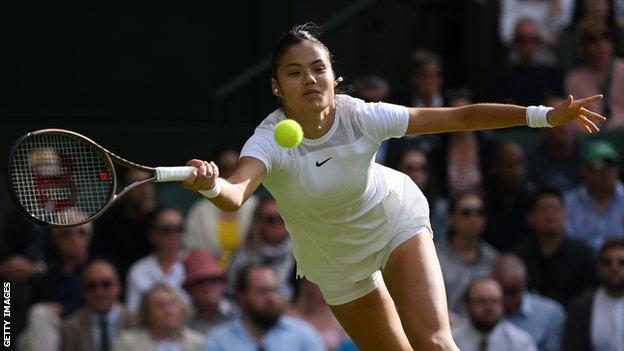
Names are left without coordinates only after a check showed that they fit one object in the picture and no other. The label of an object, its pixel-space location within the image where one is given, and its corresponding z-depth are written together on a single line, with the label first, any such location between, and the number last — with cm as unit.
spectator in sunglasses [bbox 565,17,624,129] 2092
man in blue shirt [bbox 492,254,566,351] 1781
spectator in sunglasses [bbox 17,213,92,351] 1705
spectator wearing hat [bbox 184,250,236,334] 1739
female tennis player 1136
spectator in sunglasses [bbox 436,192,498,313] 1805
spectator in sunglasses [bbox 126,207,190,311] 1780
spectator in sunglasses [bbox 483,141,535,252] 1928
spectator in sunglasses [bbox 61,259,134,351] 1706
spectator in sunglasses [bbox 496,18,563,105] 2100
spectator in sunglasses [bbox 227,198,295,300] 1809
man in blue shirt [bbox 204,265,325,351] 1676
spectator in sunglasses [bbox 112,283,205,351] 1686
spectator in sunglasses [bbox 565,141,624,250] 1920
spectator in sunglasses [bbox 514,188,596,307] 1842
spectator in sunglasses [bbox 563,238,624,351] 1750
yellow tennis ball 1055
